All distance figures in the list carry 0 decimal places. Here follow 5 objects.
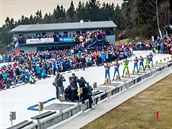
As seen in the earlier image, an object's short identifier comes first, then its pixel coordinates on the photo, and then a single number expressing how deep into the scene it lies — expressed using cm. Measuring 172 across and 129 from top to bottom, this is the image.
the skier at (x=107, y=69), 2748
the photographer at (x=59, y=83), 2034
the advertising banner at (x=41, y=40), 6203
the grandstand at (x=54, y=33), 6188
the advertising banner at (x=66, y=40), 6116
